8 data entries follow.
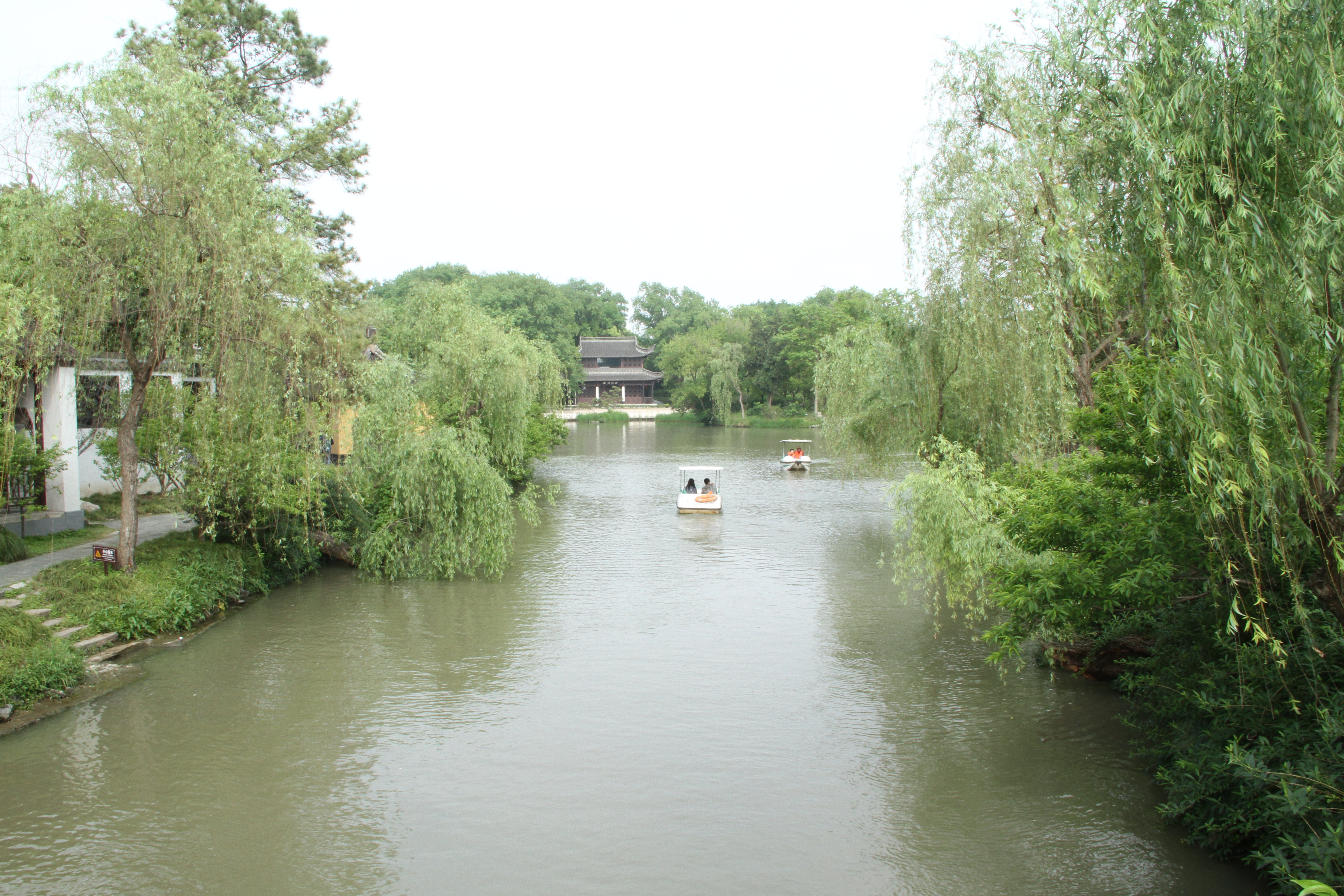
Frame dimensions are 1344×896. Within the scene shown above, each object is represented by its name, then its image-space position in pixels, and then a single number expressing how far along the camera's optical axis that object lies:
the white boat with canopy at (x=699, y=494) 24.16
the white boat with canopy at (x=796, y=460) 34.69
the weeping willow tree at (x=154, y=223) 11.29
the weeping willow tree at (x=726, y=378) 59.78
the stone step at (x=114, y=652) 11.08
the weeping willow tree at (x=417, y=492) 15.69
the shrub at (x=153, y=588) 11.44
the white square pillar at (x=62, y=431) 15.38
